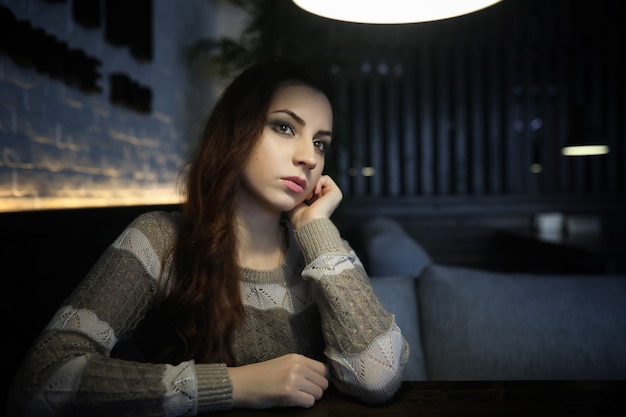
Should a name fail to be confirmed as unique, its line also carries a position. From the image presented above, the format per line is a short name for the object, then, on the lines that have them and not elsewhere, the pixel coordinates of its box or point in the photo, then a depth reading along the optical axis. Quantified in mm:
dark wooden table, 901
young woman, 900
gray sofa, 1540
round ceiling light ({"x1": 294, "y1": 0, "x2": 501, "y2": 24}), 955
